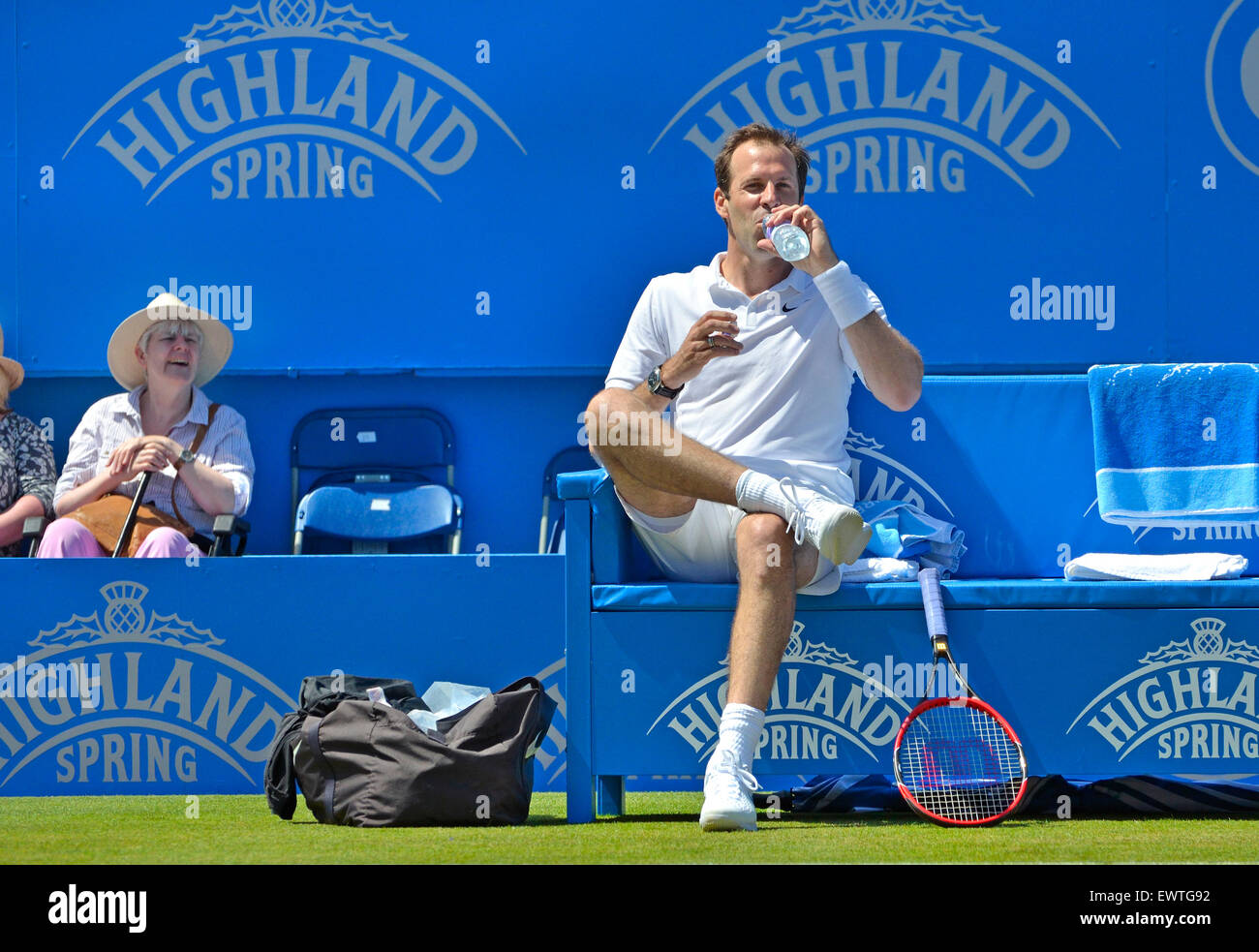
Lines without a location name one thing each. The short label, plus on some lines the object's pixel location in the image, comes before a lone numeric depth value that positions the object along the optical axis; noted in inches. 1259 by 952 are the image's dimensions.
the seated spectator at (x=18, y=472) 187.0
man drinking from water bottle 125.0
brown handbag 179.0
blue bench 132.3
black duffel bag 131.3
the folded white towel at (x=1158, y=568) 135.9
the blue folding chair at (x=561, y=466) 203.2
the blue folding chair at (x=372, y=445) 205.9
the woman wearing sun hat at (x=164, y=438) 179.2
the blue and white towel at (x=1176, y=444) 152.3
